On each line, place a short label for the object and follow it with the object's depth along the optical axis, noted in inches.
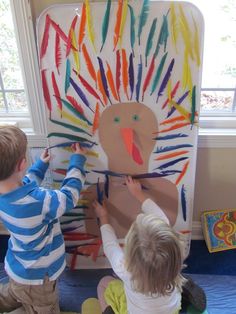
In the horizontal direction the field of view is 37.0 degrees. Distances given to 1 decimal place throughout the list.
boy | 42.6
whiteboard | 45.4
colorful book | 64.3
